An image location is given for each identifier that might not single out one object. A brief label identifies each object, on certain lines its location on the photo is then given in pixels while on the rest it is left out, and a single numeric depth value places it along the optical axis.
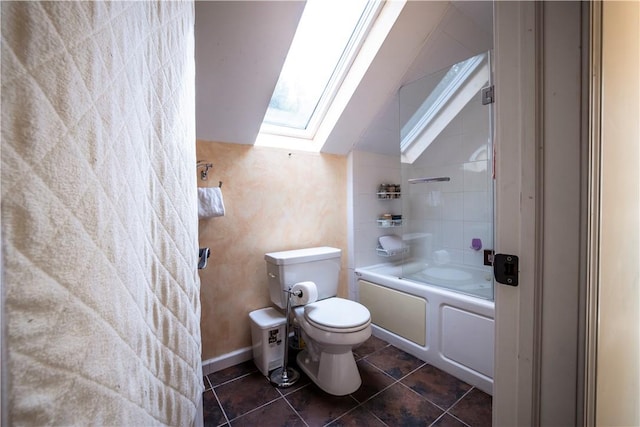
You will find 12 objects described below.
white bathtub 1.54
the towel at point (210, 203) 1.57
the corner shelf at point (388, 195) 2.52
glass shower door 1.86
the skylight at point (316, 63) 1.62
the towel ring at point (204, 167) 1.67
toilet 1.48
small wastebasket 1.70
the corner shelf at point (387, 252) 2.49
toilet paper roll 1.65
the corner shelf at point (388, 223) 2.53
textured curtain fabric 0.26
